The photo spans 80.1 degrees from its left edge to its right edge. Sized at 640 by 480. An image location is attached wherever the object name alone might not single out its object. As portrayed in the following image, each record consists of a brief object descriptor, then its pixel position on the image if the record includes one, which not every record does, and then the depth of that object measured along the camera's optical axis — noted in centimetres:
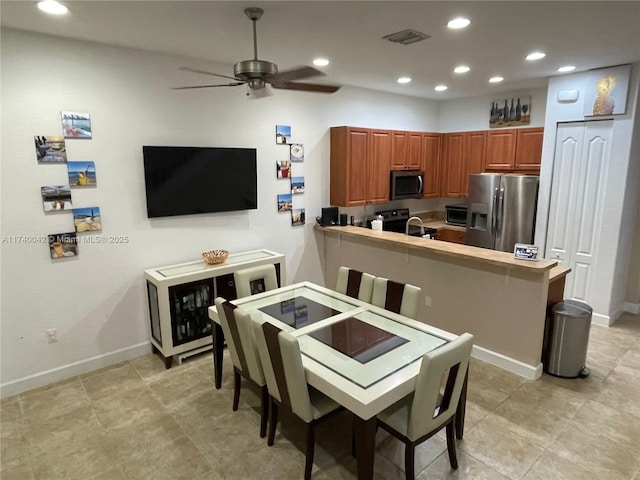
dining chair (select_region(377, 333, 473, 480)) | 193
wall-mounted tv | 360
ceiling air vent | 284
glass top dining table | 192
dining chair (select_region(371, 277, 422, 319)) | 280
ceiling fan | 231
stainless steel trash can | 327
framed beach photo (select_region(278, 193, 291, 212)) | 464
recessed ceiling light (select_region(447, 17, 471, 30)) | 258
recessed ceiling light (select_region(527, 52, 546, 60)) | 341
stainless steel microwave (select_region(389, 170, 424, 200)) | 532
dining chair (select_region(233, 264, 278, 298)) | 330
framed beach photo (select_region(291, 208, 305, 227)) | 480
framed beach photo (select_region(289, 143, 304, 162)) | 464
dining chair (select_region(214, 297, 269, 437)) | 245
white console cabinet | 348
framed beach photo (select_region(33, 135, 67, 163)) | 304
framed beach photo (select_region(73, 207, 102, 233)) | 327
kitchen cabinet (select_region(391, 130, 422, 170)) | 528
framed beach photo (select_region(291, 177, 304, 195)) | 472
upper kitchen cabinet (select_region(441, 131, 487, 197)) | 561
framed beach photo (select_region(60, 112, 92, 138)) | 313
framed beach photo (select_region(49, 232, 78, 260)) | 320
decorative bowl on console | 384
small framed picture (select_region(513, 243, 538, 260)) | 324
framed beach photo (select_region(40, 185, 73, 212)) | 310
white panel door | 425
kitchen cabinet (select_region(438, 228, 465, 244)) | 561
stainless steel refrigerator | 478
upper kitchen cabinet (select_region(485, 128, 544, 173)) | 501
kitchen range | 567
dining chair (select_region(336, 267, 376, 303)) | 310
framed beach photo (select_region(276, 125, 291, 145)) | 446
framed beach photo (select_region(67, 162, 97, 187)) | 320
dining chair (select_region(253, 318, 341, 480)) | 208
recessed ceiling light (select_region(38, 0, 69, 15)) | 236
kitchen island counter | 326
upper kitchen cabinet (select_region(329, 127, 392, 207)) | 484
